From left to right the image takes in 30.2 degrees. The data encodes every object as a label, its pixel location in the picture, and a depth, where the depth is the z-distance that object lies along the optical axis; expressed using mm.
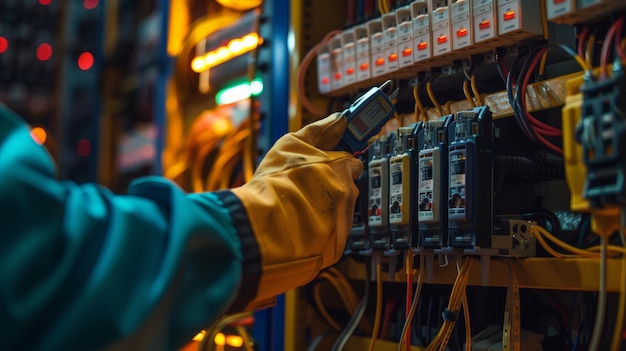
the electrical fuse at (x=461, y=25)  773
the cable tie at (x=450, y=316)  743
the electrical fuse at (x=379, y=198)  807
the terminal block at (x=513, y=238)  739
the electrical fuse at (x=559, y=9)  690
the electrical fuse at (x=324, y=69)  910
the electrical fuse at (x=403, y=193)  784
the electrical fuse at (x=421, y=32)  809
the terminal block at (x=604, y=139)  624
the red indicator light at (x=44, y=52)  1851
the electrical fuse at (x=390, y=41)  840
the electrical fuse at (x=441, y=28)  791
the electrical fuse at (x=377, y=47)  852
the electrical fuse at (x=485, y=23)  757
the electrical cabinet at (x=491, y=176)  686
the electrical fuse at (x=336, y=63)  896
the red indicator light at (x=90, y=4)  1892
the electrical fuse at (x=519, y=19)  740
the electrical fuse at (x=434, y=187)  758
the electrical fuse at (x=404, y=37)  825
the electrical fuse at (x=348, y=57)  880
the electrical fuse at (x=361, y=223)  839
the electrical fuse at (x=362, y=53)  865
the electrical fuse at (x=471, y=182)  736
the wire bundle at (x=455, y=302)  744
